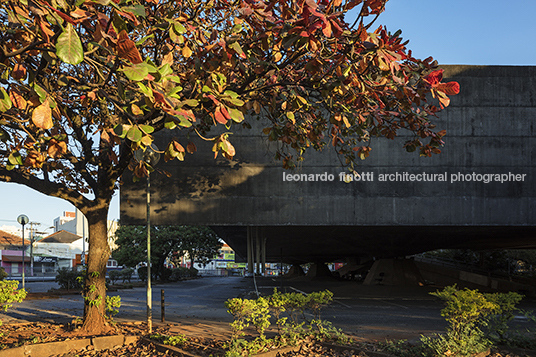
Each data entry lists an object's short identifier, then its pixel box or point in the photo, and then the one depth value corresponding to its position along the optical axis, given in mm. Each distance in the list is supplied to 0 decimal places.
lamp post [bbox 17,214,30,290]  28398
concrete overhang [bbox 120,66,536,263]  15648
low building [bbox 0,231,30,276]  65812
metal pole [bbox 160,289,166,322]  11374
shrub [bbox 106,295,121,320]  9492
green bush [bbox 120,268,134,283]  37156
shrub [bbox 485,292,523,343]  7445
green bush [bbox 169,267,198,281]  48094
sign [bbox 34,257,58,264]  74125
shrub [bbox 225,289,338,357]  6866
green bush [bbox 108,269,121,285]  33062
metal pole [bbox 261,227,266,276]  19297
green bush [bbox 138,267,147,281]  38706
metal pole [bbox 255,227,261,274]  18459
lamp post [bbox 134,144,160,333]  9328
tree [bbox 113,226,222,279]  40906
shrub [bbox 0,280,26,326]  8102
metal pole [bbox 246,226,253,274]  19317
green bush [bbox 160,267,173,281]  43062
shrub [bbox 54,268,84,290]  25562
